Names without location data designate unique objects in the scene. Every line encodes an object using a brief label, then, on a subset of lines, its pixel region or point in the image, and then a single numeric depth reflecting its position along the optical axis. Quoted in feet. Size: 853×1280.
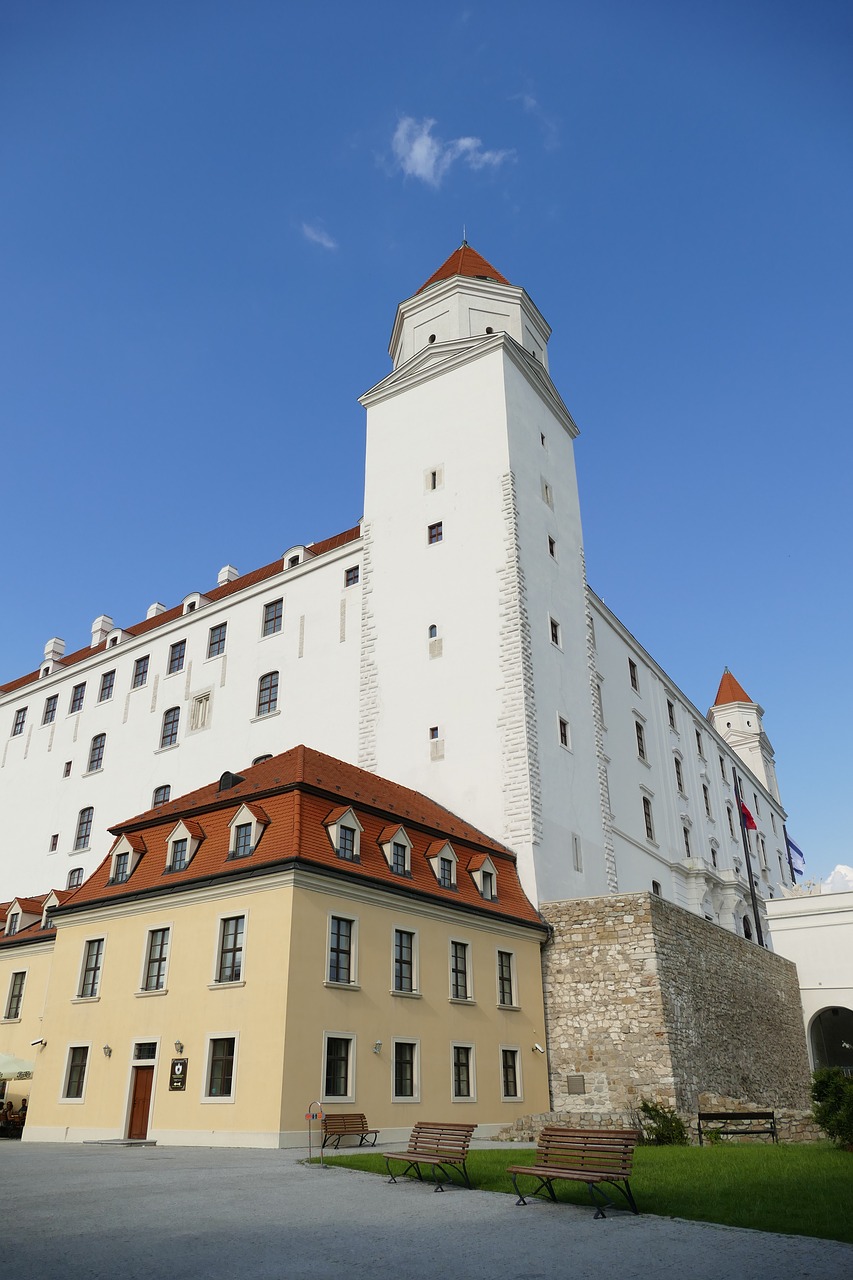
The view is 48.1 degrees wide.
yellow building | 65.67
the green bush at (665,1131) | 67.10
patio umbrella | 81.41
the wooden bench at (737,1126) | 63.72
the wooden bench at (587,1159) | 35.50
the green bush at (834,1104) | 52.49
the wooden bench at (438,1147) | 41.70
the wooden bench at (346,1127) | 61.41
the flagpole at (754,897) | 151.39
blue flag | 234.17
